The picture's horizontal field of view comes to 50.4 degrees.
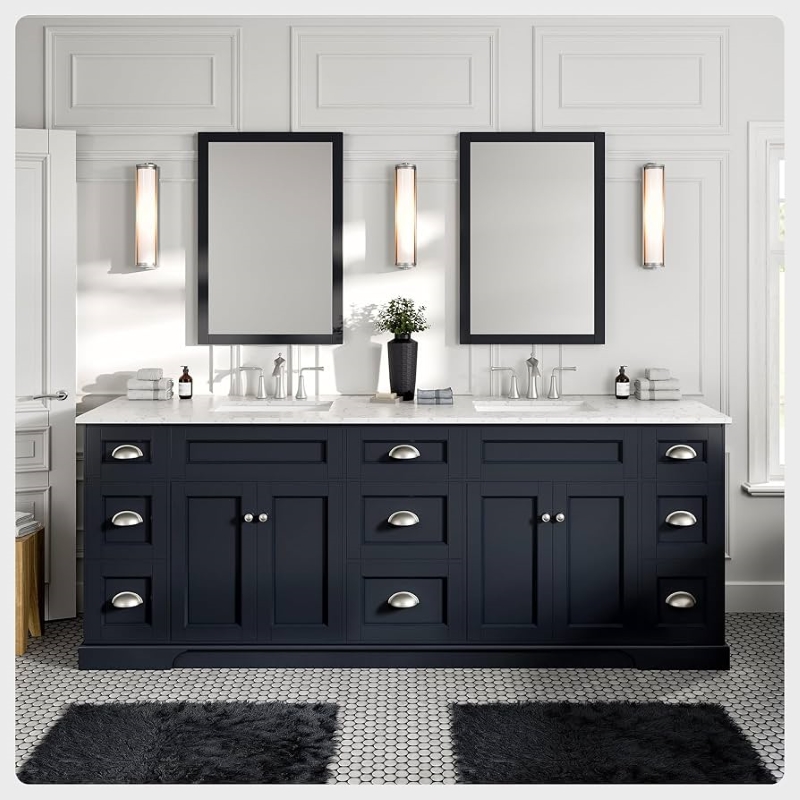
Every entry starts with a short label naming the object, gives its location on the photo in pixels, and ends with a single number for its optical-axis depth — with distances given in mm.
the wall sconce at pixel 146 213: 3715
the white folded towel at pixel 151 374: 3652
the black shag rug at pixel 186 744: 2453
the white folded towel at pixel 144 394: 3633
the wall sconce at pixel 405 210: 3721
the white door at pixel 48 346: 3672
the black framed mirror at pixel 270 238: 3758
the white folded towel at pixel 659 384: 3664
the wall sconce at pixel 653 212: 3723
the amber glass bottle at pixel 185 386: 3732
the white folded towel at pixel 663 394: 3668
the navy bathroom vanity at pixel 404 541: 3211
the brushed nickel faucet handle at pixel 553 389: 3793
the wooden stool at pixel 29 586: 3402
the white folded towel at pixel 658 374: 3689
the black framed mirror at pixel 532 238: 3758
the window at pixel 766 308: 3803
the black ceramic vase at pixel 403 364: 3650
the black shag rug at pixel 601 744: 2449
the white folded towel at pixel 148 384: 3631
